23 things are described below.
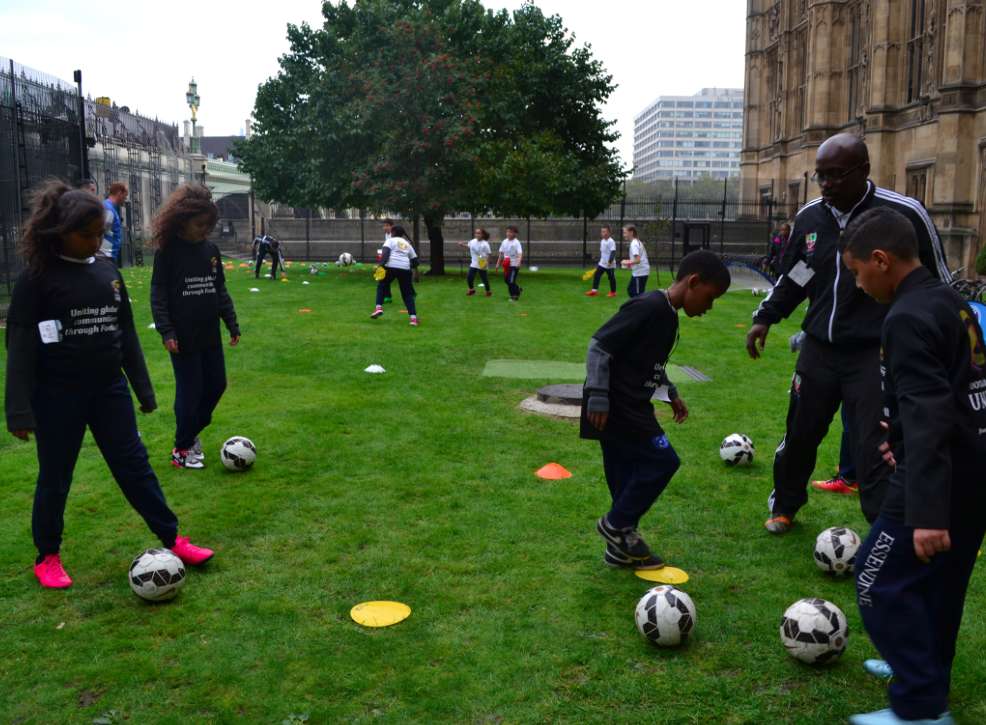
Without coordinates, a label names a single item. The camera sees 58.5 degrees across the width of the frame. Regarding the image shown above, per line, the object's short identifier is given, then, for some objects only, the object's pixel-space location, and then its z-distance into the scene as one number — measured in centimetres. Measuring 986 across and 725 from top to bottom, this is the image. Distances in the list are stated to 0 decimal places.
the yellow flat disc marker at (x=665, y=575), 489
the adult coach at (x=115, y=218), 1357
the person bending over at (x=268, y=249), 2820
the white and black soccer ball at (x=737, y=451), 720
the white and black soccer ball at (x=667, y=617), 404
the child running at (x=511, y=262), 2270
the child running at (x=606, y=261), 2362
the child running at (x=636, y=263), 1980
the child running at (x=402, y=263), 1662
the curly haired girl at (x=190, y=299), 638
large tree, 2927
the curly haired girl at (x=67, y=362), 440
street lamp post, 6081
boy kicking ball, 460
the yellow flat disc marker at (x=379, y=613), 434
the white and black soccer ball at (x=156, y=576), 450
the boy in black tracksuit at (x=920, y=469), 288
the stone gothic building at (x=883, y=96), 2748
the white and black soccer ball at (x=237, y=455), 692
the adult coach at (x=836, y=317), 471
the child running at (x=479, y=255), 2331
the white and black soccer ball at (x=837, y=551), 486
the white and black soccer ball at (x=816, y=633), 387
